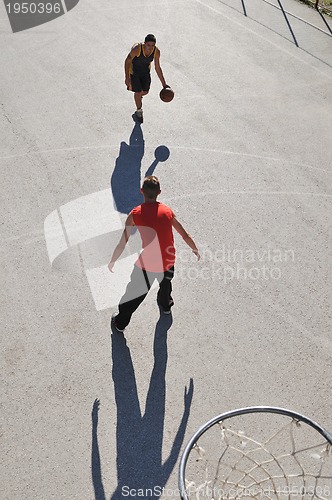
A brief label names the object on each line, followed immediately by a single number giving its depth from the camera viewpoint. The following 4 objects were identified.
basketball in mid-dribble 10.32
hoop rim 4.92
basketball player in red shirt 6.16
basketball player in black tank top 9.79
